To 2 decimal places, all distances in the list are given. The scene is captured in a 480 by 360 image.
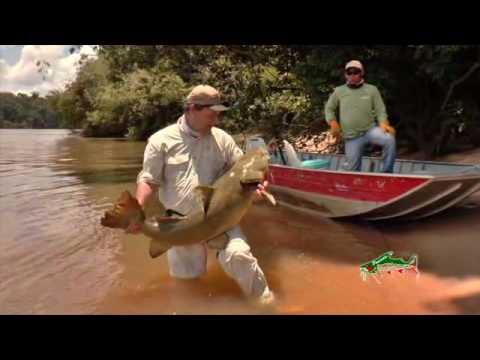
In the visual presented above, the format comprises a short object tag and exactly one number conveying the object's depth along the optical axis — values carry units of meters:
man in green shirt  8.25
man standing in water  4.78
